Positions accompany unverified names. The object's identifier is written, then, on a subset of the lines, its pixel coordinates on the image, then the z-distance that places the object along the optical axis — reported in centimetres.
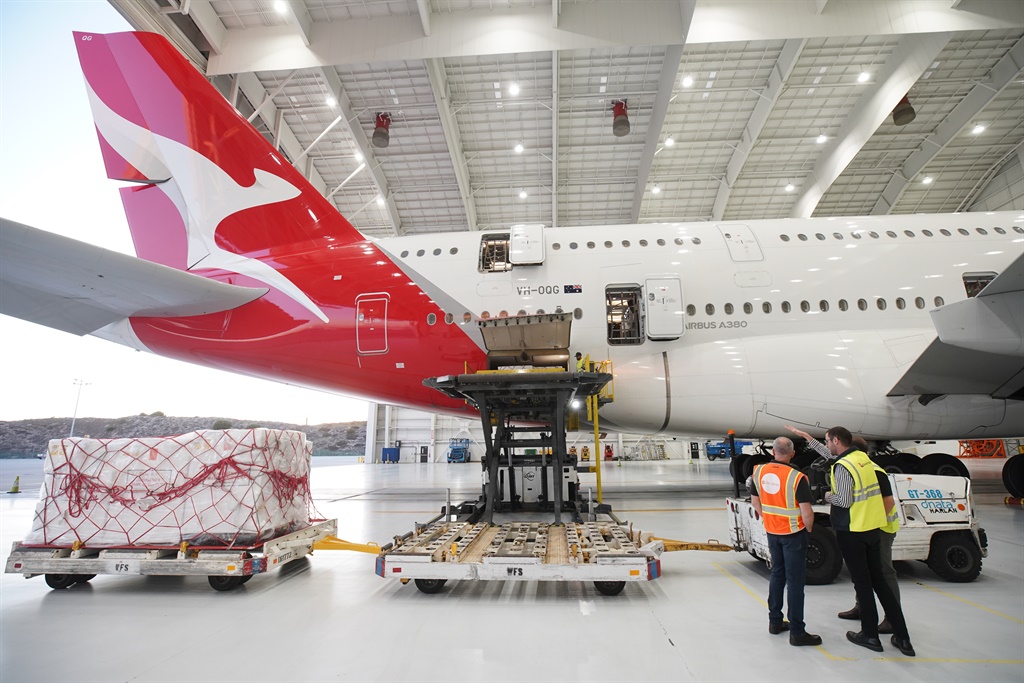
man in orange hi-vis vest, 322
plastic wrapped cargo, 466
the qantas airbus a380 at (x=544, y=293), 831
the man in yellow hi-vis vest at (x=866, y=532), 318
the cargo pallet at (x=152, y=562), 434
